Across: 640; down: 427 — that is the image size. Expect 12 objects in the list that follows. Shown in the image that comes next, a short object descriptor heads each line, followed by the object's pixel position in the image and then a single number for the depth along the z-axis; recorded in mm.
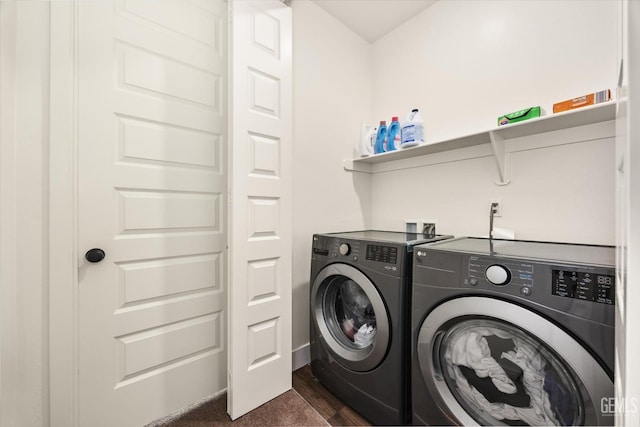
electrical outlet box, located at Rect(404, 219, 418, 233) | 1839
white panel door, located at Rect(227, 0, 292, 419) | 1268
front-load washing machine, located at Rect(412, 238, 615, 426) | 698
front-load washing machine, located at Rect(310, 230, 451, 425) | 1144
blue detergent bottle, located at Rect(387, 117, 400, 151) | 1770
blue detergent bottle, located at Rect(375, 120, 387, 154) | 1846
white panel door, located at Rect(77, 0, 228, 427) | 1084
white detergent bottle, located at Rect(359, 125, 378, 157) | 1953
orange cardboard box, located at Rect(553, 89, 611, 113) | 1066
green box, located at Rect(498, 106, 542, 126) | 1223
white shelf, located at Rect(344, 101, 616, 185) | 1089
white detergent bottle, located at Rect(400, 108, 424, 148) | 1627
